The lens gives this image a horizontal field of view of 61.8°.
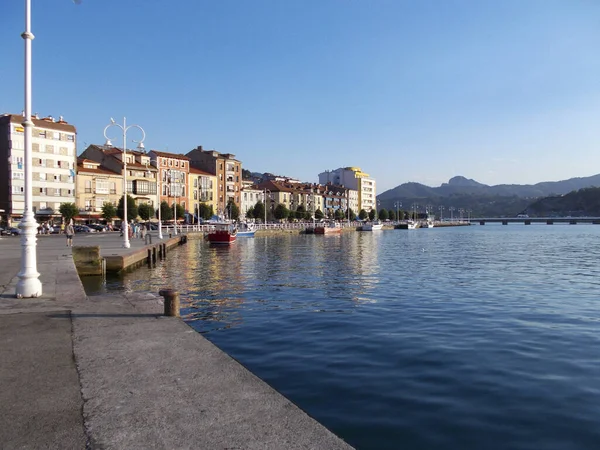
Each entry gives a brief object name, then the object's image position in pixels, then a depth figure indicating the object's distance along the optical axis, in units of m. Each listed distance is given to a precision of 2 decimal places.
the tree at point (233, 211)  117.25
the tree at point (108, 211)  83.88
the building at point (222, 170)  121.25
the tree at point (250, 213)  123.05
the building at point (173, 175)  105.19
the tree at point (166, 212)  91.88
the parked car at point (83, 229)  76.21
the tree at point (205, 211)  108.06
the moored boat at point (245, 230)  83.06
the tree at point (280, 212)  126.00
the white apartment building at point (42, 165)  77.25
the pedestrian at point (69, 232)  36.04
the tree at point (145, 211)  89.12
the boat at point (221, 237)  60.84
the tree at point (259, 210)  122.38
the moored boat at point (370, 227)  134.11
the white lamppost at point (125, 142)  35.69
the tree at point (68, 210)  78.38
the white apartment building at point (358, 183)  192.75
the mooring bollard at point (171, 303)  10.16
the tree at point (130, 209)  84.34
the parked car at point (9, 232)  66.64
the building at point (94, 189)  87.81
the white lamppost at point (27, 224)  11.70
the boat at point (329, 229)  105.19
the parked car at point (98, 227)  82.27
